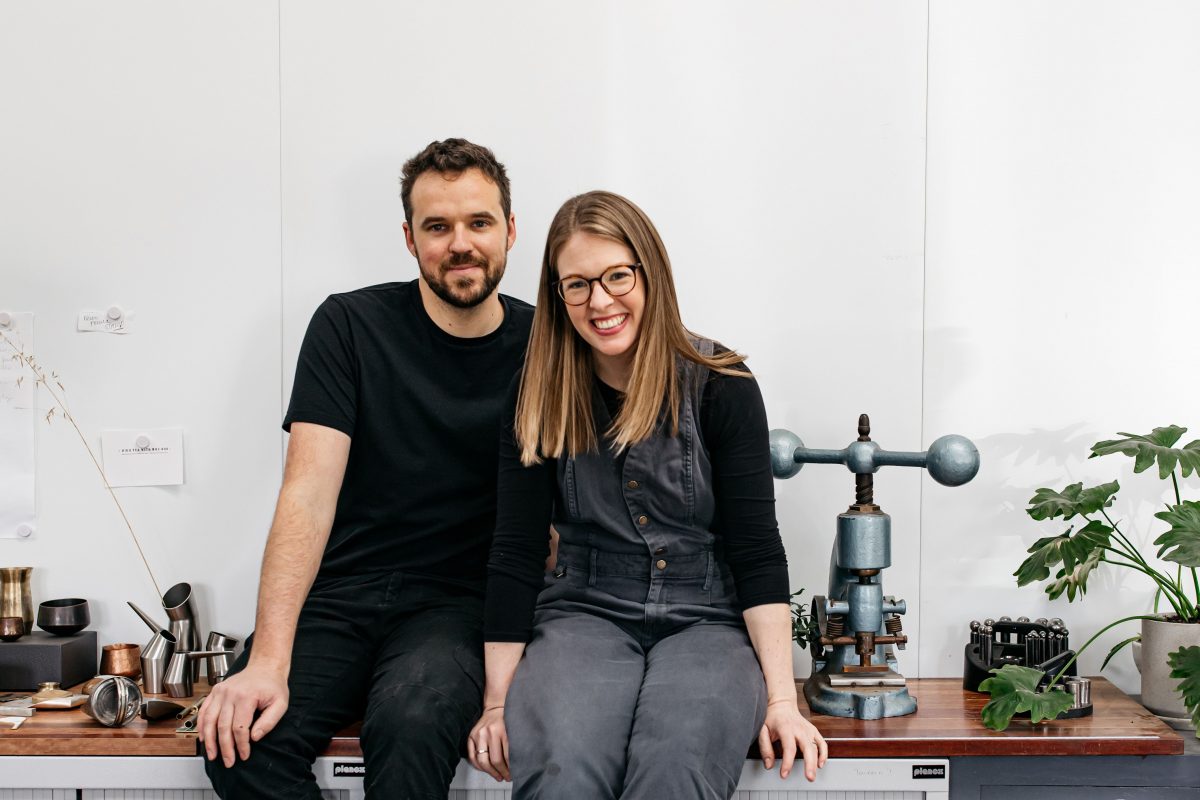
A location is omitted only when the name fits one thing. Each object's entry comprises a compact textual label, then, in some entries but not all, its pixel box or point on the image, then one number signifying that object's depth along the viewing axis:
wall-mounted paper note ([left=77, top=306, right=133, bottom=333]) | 2.09
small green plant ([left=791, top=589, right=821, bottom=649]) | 1.84
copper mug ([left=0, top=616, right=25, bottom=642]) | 1.98
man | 1.64
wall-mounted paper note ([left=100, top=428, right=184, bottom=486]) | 2.10
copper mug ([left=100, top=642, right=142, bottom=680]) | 2.05
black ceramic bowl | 2.00
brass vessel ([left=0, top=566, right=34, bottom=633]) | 2.03
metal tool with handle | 1.72
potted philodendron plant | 1.64
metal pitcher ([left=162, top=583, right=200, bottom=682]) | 2.02
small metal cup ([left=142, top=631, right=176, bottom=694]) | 1.93
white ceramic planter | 1.82
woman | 1.52
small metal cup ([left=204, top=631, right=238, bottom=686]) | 1.97
